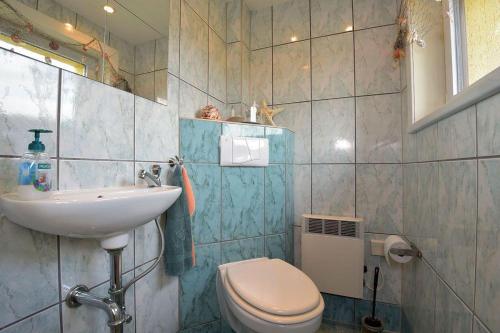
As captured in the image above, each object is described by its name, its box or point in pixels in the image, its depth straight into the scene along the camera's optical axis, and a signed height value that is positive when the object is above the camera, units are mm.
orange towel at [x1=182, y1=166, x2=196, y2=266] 1179 -131
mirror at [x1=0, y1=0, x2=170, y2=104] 693 +506
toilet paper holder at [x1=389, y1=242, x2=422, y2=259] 1154 -440
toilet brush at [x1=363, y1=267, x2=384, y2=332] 1379 -967
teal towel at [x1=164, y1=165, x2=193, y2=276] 1145 -339
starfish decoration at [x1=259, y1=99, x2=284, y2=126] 1766 +455
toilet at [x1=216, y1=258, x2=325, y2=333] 914 -570
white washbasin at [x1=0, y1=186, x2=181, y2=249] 542 -117
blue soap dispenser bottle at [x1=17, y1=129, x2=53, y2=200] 608 -12
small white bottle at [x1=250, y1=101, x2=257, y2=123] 1618 +401
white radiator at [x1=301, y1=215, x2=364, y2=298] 1509 -574
